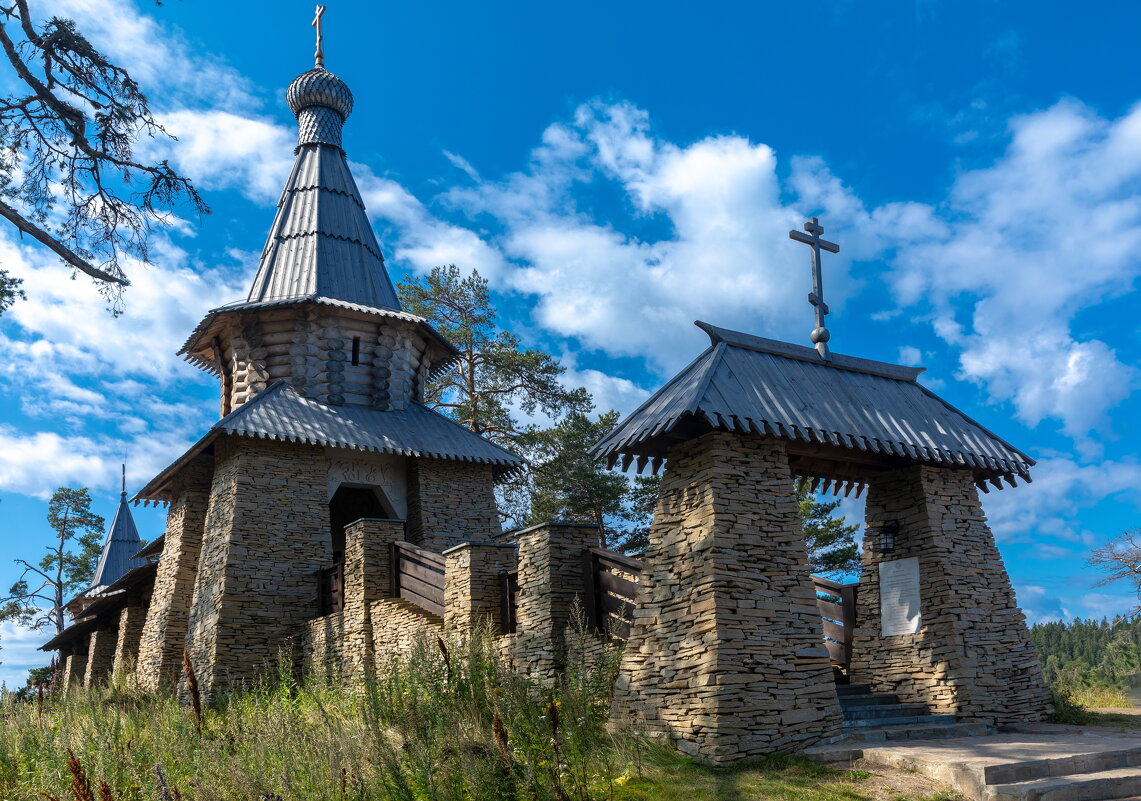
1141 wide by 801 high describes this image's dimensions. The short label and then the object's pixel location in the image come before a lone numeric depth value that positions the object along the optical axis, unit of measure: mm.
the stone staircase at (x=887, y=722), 8742
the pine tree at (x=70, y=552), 40744
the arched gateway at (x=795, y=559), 8508
